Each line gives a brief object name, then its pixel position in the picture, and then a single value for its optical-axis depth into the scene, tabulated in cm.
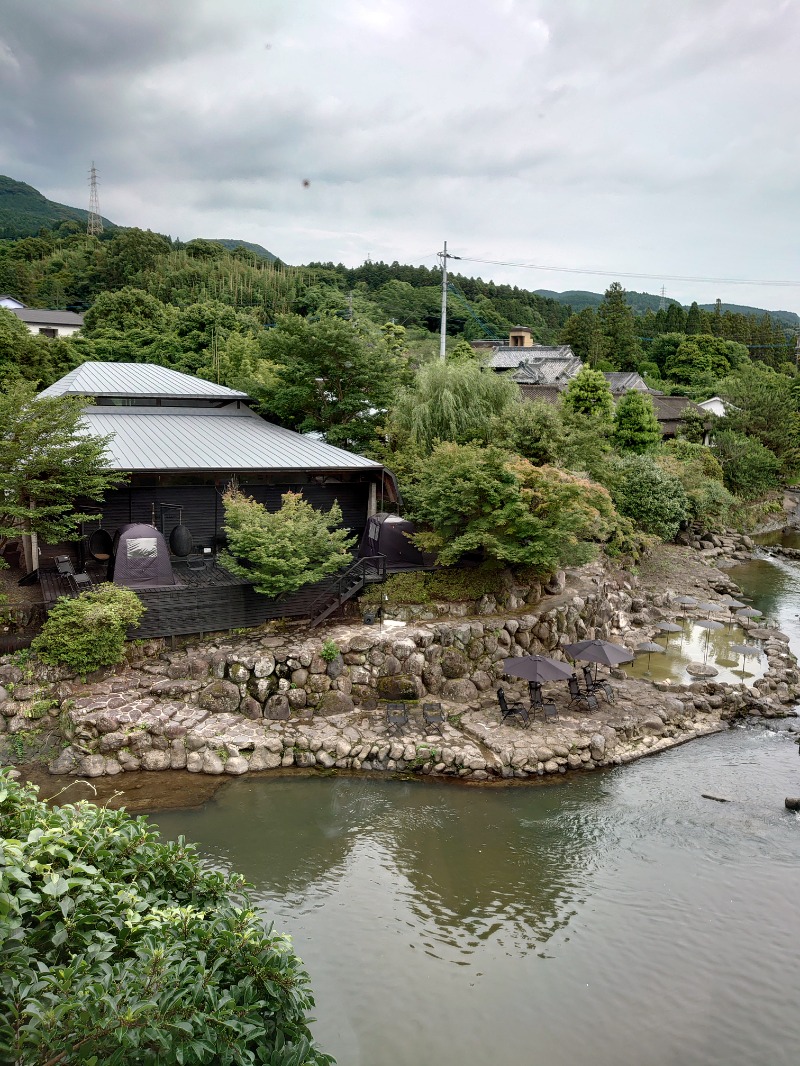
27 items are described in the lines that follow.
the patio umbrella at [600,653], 1560
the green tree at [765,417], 4272
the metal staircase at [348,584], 1700
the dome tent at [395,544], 1900
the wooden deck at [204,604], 1525
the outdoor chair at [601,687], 1586
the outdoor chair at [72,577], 1573
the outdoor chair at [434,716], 1463
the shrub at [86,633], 1400
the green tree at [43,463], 1482
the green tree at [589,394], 3459
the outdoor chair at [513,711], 1472
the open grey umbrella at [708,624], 2004
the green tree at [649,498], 2895
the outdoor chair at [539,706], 1514
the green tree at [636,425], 3656
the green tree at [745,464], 3928
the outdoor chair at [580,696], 1550
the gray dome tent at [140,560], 1586
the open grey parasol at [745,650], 1942
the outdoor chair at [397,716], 1446
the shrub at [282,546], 1561
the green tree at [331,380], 2180
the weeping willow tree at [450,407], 2131
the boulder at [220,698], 1452
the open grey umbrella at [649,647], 1888
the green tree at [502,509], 1692
